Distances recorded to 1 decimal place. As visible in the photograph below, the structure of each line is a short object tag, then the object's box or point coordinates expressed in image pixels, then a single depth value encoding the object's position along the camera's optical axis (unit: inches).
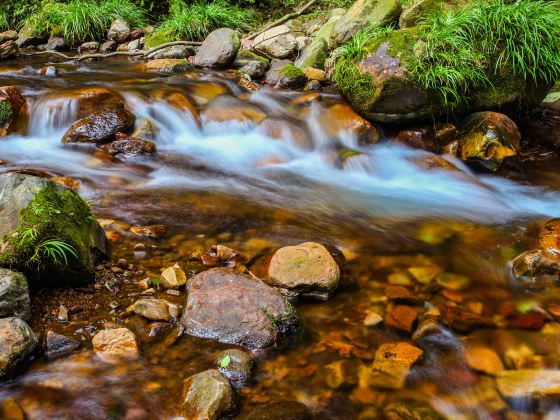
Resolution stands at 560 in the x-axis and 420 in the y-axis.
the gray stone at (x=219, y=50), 358.3
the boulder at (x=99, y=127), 228.8
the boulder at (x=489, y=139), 229.8
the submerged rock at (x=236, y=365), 93.4
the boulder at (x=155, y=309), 107.6
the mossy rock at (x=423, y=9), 287.4
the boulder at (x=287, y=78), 314.5
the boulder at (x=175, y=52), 396.8
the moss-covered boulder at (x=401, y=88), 227.8
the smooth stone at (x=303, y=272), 120.0
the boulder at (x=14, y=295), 94.6
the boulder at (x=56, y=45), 464.4
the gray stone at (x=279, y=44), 367.9
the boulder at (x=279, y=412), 84.4
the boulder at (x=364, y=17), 311.4
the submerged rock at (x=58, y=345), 95.0
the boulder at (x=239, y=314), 102.7
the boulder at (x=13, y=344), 85.8
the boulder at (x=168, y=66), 355.6
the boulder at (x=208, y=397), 83.0
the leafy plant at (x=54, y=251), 105.3
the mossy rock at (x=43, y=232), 105.1
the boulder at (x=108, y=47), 451.1
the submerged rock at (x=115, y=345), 96.9
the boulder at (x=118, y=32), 470.6
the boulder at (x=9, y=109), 239.9
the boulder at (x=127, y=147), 221.5
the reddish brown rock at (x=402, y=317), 114.3
